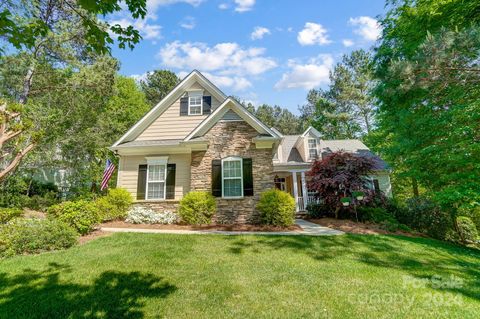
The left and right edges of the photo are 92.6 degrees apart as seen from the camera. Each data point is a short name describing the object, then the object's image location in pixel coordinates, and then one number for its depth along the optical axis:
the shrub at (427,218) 11.41
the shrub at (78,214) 7.72
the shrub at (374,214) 11.13
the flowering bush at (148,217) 10.53
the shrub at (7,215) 6.34
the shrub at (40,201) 14.79
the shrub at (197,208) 9.75
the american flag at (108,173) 11.97
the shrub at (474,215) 14.84
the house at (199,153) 10.34
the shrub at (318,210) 13.04
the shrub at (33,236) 5.89
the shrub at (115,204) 10.42
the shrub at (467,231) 12.04
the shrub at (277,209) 9.45
